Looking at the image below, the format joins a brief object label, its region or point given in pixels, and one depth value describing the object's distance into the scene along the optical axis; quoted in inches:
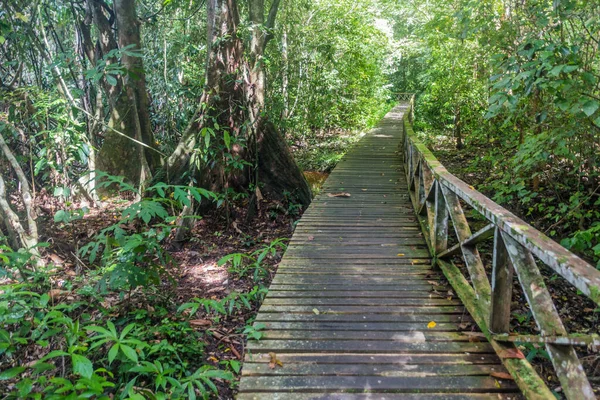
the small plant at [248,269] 175.6
